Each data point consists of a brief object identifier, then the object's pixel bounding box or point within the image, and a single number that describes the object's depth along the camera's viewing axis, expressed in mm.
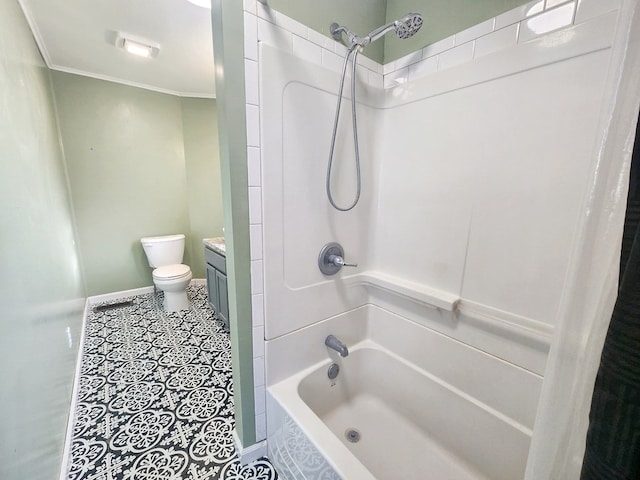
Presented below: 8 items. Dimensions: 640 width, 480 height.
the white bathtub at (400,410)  1028
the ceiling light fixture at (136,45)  1853
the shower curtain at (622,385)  280
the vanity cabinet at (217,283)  2178
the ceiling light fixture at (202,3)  1473
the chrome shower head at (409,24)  959
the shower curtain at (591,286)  356
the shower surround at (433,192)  896
